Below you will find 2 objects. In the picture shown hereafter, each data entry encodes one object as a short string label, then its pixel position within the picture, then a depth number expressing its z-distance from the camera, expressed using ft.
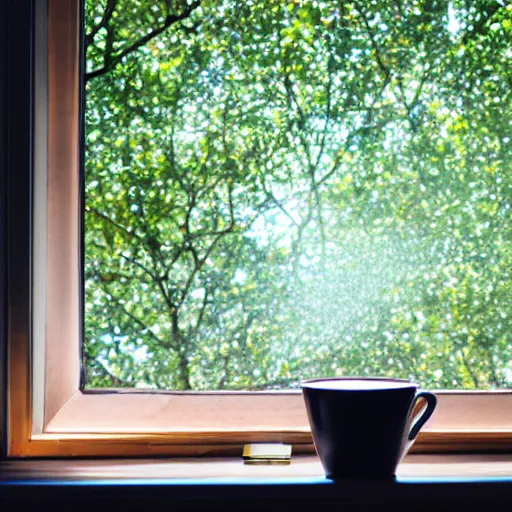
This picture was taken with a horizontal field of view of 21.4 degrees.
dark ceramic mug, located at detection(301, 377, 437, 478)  3.50
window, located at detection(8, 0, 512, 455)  3.78
